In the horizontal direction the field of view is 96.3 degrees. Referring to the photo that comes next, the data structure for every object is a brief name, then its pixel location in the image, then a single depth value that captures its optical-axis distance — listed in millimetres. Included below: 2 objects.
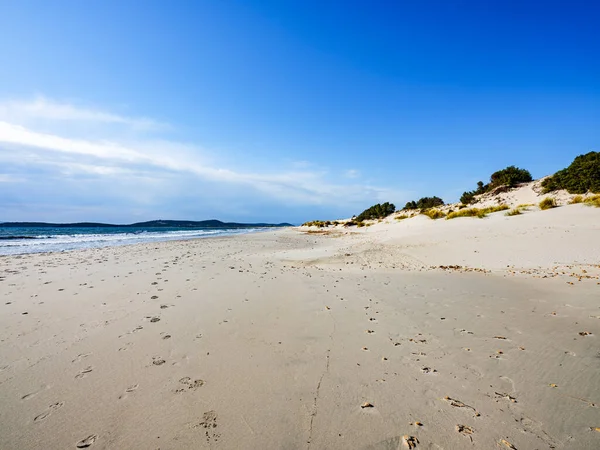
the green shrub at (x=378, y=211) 51844
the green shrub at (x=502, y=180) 31047
